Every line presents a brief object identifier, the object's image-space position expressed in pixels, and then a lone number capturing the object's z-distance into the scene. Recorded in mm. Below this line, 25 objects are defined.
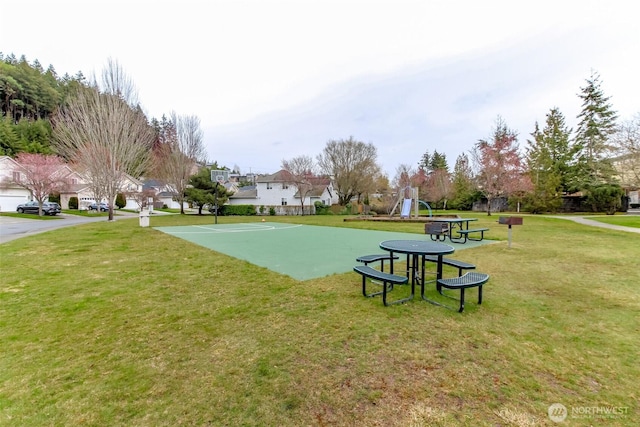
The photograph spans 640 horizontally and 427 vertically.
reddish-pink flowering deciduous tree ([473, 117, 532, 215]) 26578
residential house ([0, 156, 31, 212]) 31031
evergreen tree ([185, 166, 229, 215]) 30891
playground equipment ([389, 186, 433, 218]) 19975
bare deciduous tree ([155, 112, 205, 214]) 31031
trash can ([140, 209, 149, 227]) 17341
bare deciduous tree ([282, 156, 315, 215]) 35438
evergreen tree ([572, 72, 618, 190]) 30312
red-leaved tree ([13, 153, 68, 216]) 26531
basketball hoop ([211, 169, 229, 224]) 25772
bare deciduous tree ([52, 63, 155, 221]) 20156
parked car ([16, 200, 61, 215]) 28180
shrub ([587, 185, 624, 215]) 27984
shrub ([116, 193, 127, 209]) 41872
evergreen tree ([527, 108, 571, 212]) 31406
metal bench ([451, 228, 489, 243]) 9714
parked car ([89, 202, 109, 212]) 37406
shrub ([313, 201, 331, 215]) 35953
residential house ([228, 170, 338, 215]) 37594
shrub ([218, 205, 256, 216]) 34722
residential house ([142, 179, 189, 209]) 52375
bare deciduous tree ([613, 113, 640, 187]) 14992
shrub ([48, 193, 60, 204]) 37969
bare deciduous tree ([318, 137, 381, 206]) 34906
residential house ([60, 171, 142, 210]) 39469
